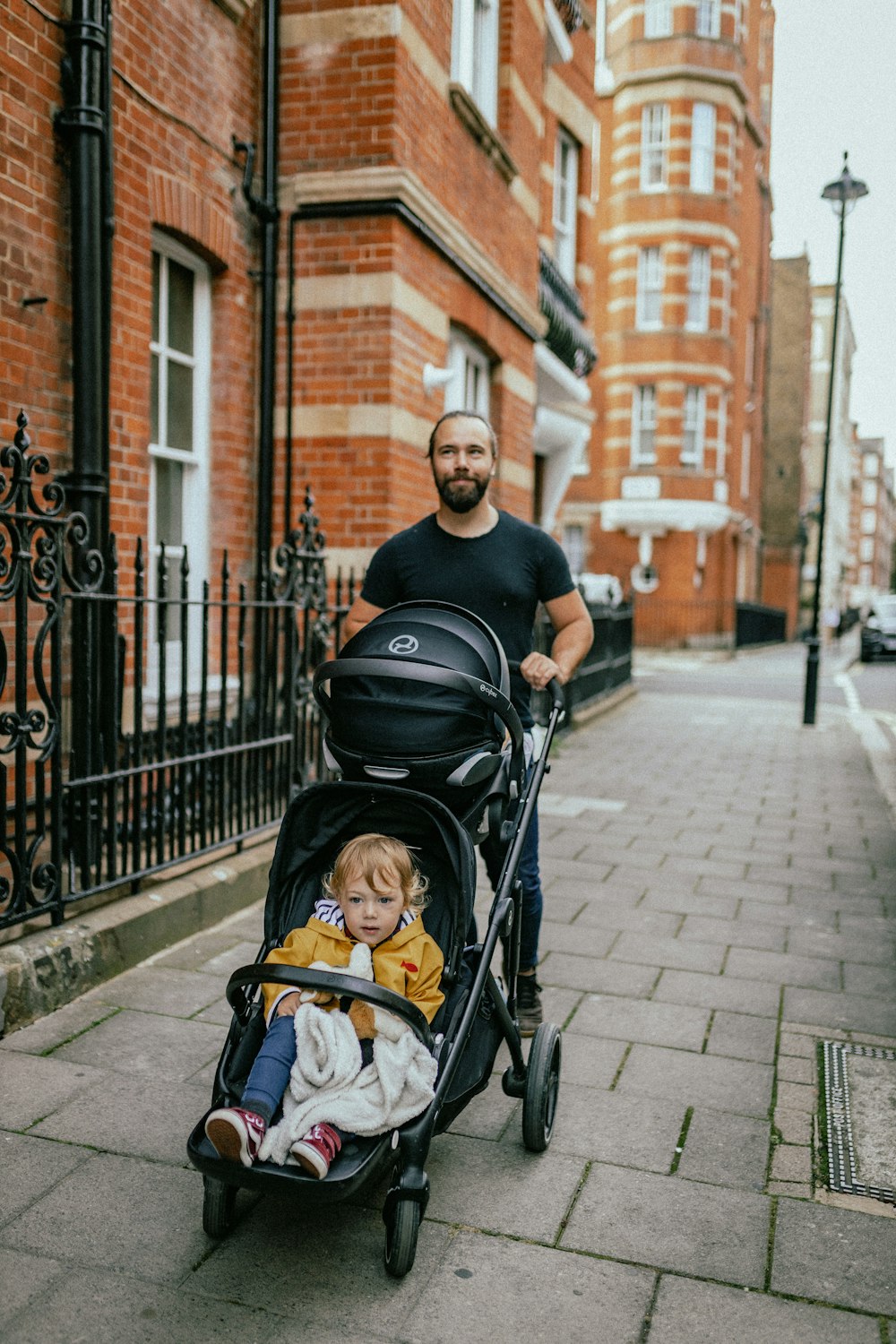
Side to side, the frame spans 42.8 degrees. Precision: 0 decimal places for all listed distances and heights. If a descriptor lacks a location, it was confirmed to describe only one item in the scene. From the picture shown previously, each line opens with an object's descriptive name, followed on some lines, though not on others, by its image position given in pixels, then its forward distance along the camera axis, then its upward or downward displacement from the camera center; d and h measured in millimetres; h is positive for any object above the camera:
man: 3693 +23
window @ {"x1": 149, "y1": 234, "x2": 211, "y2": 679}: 6699 +998
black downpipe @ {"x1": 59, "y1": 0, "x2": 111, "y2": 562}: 5254 +1590
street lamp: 13641 +4743
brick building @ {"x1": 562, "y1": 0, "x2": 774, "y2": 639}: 29516 +7560
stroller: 2838 -639
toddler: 2688 -896
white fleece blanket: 2514 -1132
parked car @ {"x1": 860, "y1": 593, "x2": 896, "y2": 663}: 30797 -1210
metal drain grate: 3166 -1627
